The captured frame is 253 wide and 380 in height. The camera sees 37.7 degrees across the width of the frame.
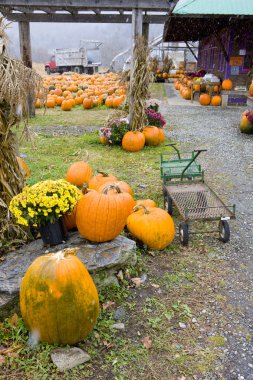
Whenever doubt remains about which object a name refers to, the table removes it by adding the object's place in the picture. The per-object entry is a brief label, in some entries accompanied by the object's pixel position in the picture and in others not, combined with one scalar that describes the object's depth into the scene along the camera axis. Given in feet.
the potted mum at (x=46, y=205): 9.82
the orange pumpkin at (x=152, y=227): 12.37
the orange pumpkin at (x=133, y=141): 25.58
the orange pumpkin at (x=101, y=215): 10.73
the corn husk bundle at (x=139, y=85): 25.39
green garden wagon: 13.05
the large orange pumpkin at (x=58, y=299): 8.04
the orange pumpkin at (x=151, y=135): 26.84
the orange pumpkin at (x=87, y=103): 45.65
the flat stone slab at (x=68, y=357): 8.02
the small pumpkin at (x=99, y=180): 14.82
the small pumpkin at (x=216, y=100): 46.88
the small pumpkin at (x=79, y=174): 17.31
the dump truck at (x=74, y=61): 122.31
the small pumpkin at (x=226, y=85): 46.99
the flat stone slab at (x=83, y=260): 9.23
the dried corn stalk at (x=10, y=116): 9.50
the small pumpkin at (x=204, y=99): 47.62
